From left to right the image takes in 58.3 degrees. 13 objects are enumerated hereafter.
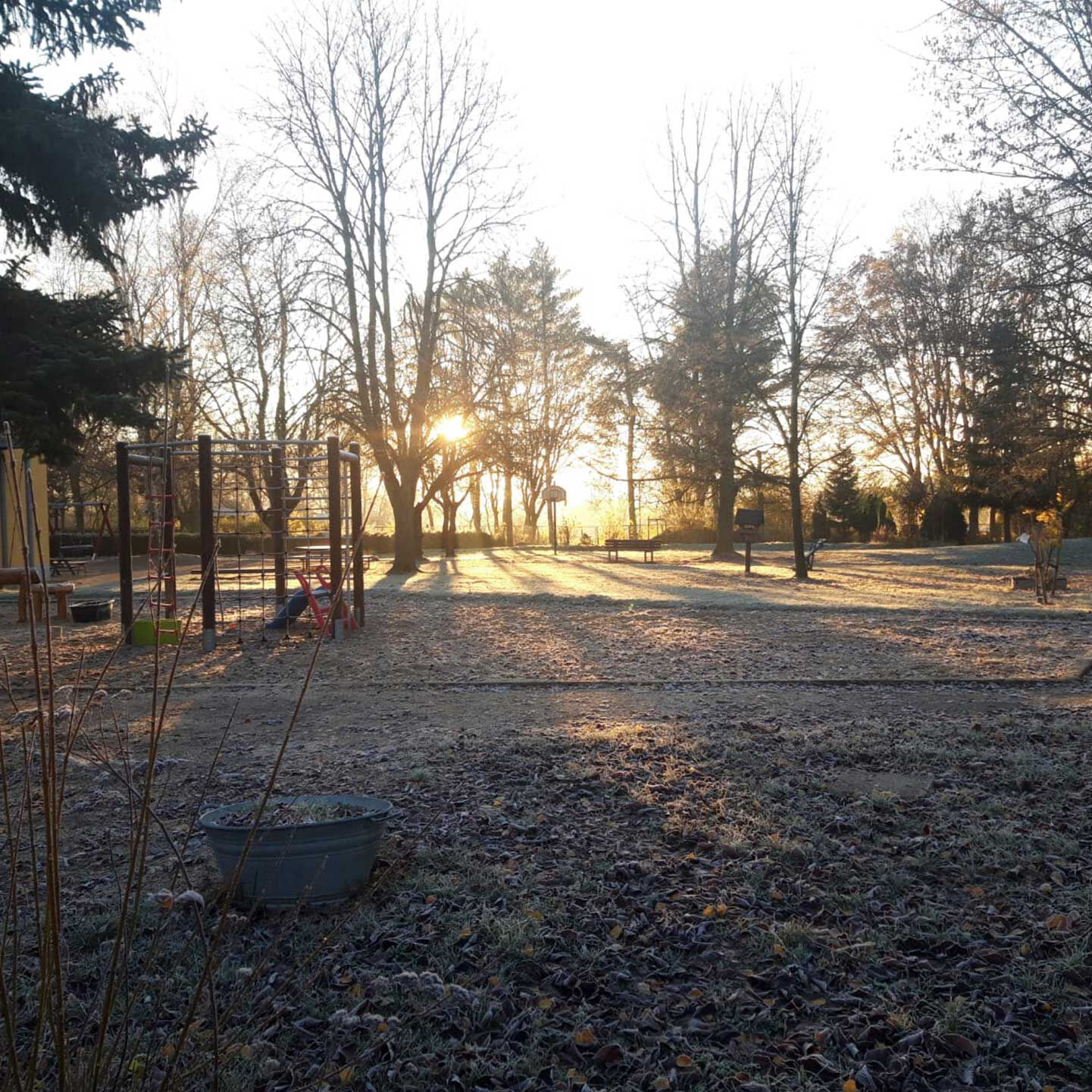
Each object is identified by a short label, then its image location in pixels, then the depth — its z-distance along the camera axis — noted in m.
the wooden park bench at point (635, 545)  24.93
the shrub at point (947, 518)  28.95
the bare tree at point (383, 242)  19.80
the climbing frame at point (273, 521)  8.72
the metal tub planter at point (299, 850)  2.96
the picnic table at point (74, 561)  18.69
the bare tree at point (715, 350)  19.81
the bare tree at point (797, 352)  17.56
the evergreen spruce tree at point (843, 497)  32.75
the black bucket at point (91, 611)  11.27
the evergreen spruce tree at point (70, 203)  8.33
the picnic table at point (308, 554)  11.49
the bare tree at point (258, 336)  20.06
